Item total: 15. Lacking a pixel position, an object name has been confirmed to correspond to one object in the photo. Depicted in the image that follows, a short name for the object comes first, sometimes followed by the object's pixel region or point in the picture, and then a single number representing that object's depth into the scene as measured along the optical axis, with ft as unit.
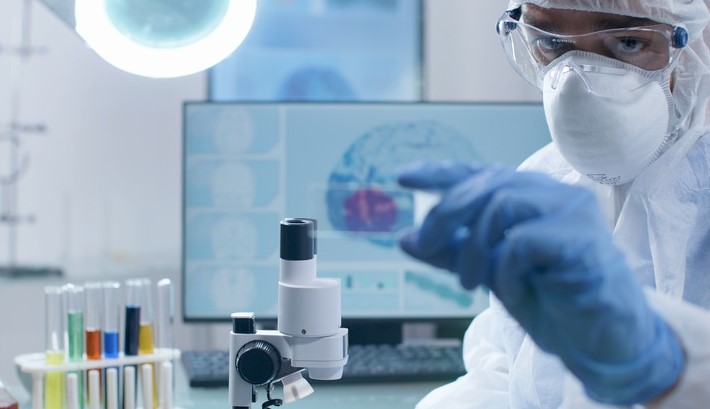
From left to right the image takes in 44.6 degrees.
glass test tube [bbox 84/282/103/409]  3.56
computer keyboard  4.68
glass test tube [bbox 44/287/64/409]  3.50
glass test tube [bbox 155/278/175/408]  3.63
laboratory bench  4.29
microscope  2.88
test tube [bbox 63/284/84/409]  3.54
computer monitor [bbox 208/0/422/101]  8.89
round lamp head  3.05
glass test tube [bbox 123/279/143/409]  3.62
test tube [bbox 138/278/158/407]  3.66
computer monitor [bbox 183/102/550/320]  5.17
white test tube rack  3.49
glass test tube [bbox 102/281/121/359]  3.59
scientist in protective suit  2.01
